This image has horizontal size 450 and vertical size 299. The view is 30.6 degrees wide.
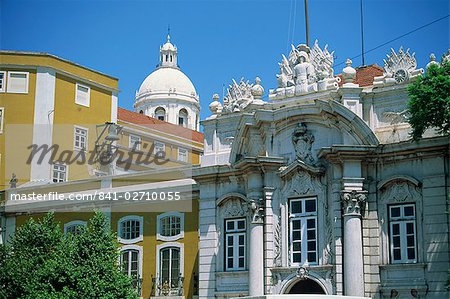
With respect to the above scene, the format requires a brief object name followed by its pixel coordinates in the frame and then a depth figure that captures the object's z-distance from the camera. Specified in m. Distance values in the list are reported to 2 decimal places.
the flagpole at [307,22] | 32.78
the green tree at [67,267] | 28.41
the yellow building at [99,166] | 32.62
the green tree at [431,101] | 24.09
